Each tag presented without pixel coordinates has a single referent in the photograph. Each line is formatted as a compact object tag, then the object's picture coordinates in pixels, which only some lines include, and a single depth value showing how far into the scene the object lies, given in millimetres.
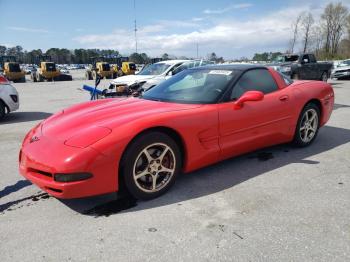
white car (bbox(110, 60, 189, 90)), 9727
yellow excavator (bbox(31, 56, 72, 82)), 30516
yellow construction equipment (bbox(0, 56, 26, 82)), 28438
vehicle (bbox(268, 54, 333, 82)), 15135
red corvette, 2826
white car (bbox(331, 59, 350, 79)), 19031
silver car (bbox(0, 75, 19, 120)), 8141
